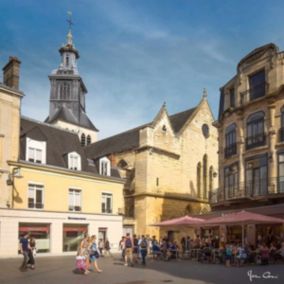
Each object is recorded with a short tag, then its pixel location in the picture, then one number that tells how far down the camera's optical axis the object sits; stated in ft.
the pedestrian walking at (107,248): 68.10
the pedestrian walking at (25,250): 40.86
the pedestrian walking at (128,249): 47.87
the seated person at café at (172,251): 56.56
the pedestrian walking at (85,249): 38.60
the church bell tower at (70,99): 144.86
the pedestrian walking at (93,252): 41.28
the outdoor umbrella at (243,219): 47.49
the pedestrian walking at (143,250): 48.72
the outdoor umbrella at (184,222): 56.63
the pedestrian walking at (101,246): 67.77
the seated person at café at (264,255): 46.72
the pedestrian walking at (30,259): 41.93
